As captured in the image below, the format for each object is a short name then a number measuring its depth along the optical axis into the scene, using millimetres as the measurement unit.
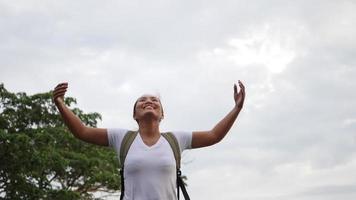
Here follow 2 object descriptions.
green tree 16406
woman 3377
